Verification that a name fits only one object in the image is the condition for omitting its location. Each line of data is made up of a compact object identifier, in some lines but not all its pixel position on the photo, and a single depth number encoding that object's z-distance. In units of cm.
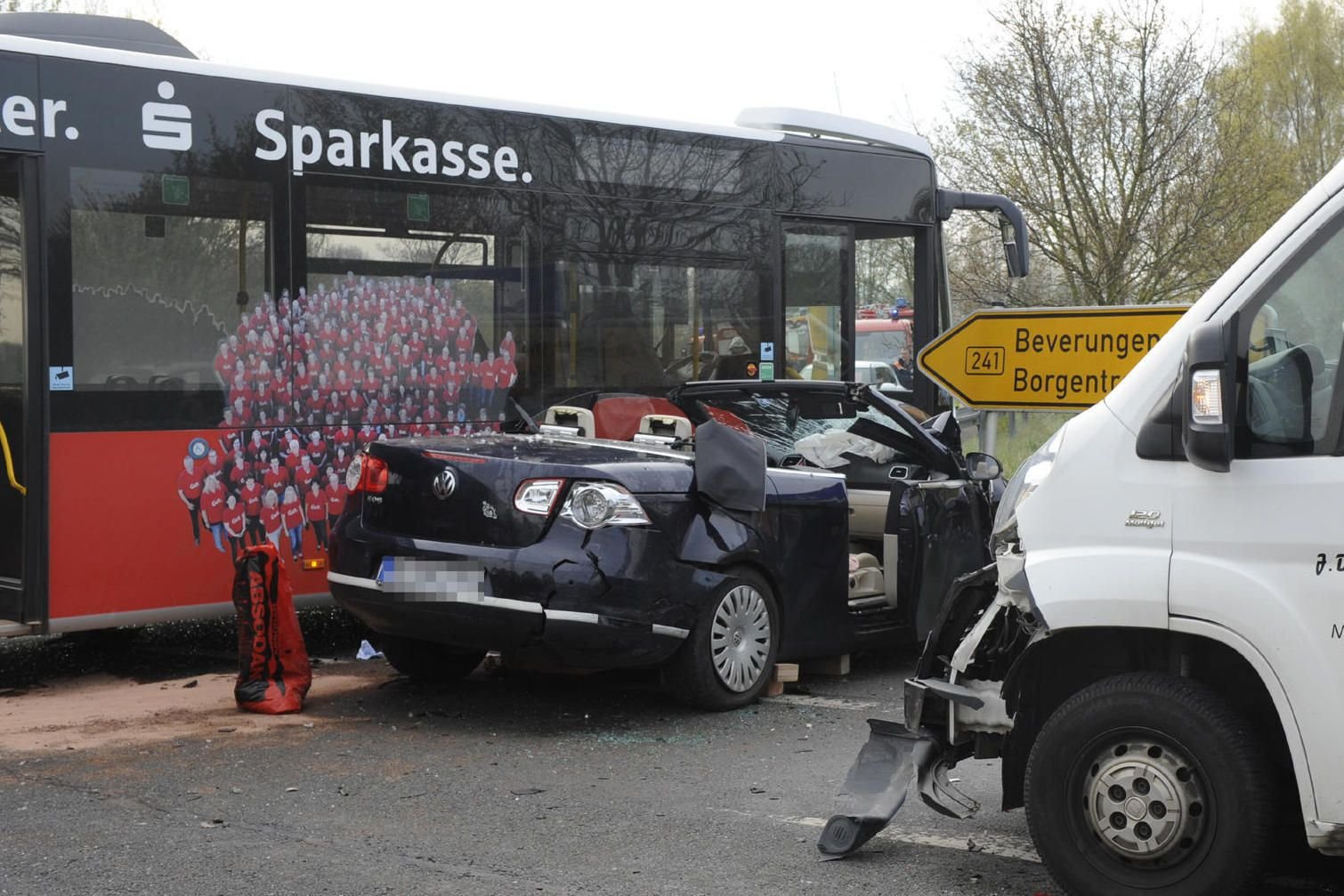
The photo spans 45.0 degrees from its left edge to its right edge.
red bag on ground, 778
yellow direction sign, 977
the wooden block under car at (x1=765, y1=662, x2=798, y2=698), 804
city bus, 838
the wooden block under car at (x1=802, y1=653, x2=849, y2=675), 866
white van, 426
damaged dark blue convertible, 713
